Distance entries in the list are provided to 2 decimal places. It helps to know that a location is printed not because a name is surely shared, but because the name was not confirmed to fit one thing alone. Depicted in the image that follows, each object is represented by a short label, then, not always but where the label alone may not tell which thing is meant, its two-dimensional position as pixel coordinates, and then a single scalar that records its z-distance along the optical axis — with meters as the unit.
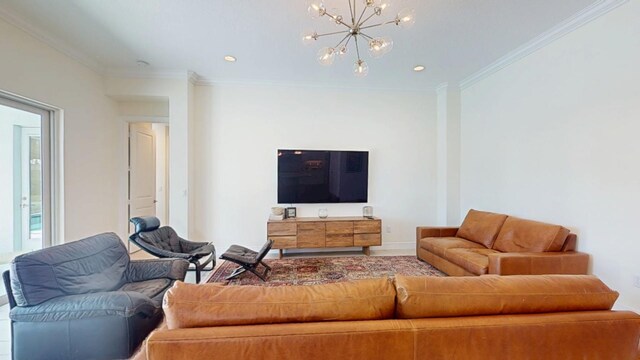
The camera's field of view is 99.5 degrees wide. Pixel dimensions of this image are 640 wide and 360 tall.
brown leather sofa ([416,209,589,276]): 2.68
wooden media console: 4.24
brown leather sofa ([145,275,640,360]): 0.99
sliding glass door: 2.91
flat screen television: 4.59
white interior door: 4.61
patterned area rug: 3.43
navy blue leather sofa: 1.67
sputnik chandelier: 2.06
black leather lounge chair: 3.06
